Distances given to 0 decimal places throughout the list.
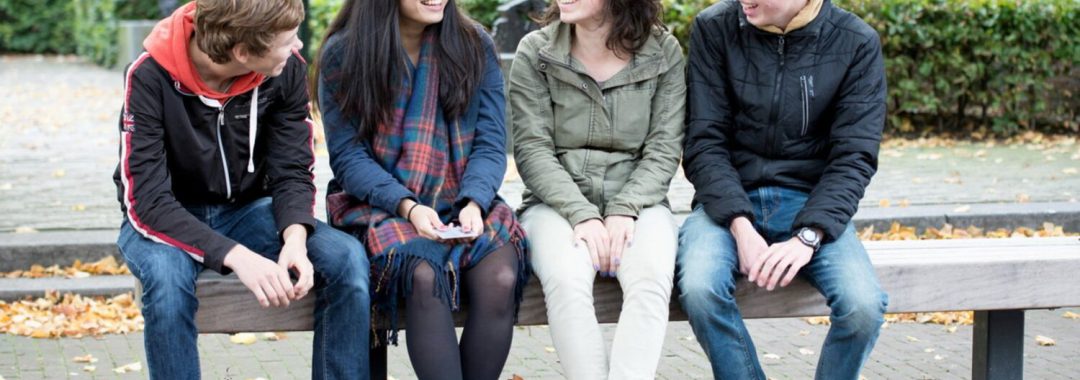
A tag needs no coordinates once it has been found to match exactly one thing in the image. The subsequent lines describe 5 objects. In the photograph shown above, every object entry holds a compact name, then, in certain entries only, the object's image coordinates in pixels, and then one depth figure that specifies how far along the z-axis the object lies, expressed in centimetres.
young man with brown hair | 331
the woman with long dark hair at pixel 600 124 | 375
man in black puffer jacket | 365
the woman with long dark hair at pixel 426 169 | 349
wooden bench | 370
